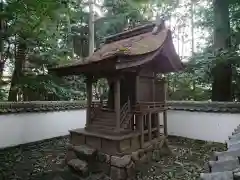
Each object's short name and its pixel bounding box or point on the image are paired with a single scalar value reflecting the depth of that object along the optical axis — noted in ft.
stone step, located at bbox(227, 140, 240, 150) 8.08
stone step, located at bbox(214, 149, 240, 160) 7.25
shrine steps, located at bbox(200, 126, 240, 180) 5.45
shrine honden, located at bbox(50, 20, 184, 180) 20.61
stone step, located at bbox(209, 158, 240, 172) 6.11
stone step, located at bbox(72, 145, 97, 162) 22.04
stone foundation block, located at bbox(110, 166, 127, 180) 20.11
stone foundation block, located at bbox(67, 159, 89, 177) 20.80
